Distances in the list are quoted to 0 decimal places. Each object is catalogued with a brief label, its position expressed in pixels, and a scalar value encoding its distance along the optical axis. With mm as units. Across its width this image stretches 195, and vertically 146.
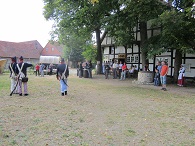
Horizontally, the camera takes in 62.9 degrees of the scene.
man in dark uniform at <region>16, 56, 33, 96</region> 7098
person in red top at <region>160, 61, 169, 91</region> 9346
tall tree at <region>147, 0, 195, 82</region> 8929
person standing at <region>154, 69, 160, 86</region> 11481
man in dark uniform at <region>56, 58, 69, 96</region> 7323
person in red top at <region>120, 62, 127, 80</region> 14399
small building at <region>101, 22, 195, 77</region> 14038
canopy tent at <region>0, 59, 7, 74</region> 19029
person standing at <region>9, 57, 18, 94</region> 7146
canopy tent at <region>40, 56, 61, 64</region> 24561
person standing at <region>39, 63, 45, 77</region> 17470
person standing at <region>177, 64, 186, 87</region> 11454
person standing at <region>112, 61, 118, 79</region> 15368
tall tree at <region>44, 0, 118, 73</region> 11864
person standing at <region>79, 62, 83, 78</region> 16007
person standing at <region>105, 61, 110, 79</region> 15323
